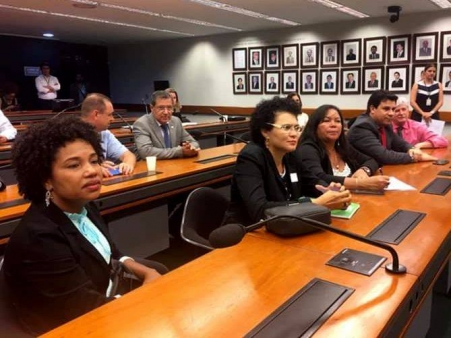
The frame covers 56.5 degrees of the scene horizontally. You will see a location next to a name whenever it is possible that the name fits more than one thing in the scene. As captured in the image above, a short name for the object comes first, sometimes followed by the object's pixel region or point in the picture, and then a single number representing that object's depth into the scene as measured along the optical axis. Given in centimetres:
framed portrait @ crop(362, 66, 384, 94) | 770
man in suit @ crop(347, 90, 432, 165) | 310
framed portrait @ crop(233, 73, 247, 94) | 943
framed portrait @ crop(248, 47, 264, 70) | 909
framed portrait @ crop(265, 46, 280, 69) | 888
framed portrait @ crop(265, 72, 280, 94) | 902
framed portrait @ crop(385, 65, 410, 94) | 746
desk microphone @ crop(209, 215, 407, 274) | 119
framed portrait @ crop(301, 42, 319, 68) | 834
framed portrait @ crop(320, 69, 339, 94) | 821
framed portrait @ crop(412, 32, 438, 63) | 707
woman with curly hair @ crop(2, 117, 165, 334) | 126
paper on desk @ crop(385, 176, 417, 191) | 235
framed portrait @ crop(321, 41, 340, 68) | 807
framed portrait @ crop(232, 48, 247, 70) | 929
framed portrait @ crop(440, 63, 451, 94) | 702
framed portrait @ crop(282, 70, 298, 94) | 875
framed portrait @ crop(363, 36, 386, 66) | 757
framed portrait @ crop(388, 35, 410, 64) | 733
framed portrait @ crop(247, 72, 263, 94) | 922
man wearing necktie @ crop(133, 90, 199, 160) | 347
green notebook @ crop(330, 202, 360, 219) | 185
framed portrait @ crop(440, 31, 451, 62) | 693
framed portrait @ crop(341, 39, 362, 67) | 783
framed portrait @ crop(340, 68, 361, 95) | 795
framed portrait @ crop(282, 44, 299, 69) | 860
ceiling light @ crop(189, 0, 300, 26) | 617
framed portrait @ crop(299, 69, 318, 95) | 848
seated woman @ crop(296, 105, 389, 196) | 230
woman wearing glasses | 192
